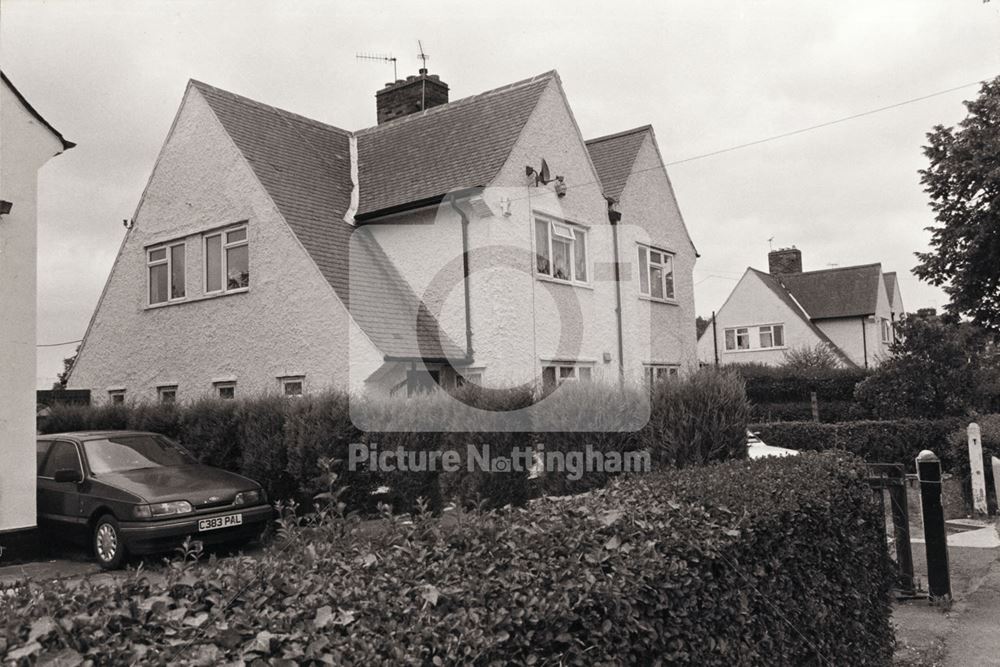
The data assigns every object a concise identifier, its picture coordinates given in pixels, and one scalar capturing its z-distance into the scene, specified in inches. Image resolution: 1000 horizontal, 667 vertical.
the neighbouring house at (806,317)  1977.1
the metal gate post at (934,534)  308.8
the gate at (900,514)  309.3
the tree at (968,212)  965.8
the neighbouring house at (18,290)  410.0
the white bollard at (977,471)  539.5
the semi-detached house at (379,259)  669.9
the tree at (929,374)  850.1
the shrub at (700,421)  351.3
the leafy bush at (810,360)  1456.7
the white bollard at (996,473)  526.6
